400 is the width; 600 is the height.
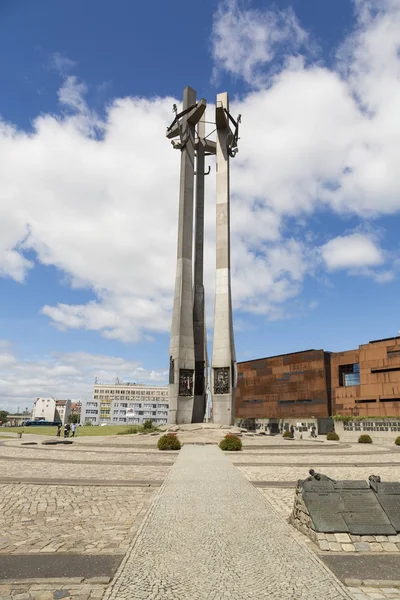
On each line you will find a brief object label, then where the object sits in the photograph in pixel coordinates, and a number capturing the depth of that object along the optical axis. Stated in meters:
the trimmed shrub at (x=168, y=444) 23.03
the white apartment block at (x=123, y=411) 143.25
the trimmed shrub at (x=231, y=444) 22.55
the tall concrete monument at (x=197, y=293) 37.50
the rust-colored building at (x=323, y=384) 46.72
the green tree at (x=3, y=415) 150.73
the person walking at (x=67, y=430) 36.52
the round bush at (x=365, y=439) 33.62
